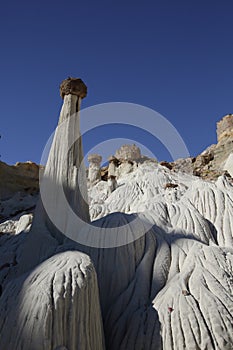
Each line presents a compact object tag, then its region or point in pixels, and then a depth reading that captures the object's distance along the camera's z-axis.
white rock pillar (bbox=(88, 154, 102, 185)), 30.34
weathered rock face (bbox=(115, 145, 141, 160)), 42.33
